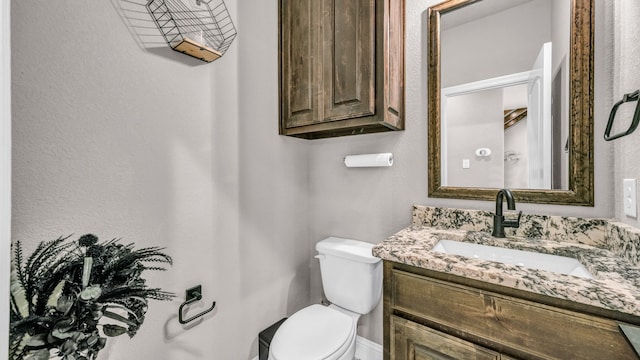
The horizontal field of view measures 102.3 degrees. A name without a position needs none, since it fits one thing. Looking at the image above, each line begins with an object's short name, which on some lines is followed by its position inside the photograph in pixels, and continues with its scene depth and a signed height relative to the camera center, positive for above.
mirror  1.04 +0.36
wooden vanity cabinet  0.65 -0.43
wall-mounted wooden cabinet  1.23 +0.58
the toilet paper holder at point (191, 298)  1.14 -0.55
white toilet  1.12 -0.72
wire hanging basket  1.08 +0.70
